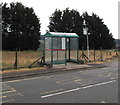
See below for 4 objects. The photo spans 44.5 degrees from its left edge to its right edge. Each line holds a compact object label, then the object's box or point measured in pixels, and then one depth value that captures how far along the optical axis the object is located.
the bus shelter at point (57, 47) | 11.67
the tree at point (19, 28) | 35.22
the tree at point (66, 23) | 42.62
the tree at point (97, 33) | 47.59
